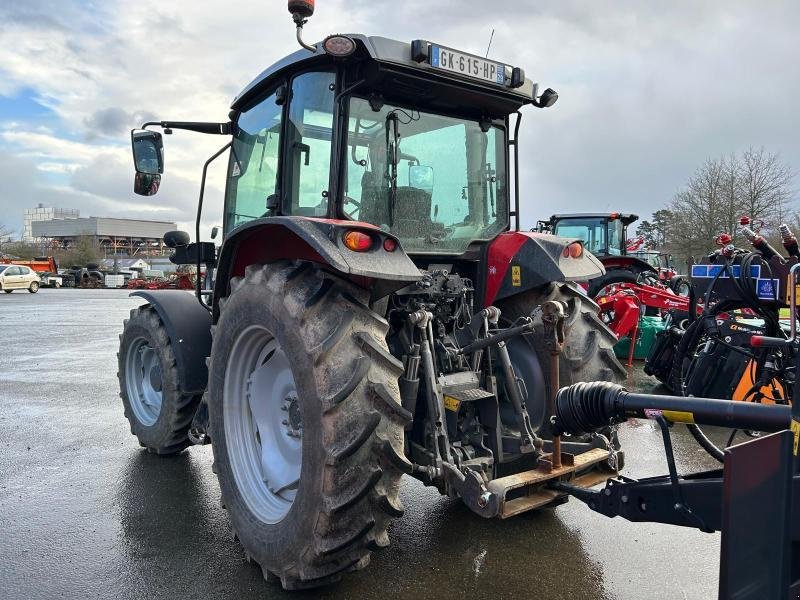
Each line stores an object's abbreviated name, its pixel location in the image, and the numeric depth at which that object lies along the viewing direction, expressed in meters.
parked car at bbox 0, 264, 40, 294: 31.72
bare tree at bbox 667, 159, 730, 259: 28.23
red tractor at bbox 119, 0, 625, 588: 2.64
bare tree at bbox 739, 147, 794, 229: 26.39
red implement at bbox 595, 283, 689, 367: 8.58
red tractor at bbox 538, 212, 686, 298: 13.34
